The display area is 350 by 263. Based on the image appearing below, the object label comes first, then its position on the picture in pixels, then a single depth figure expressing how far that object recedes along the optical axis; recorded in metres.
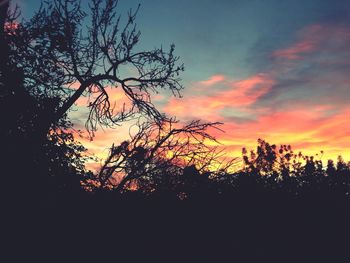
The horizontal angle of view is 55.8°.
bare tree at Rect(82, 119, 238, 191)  10.33
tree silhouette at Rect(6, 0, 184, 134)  10.27
